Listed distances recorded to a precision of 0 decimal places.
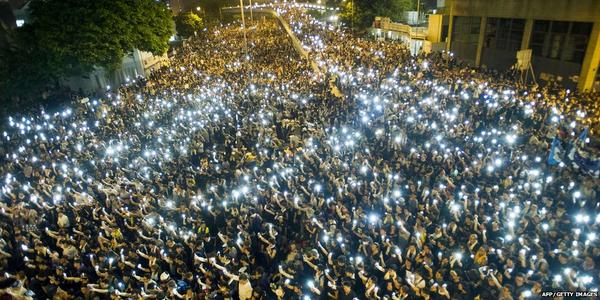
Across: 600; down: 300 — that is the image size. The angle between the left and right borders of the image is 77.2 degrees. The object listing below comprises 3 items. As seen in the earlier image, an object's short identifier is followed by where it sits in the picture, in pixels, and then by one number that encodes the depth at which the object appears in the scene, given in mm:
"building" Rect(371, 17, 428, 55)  28703
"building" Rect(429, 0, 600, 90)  16141
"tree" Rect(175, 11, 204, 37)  36906
